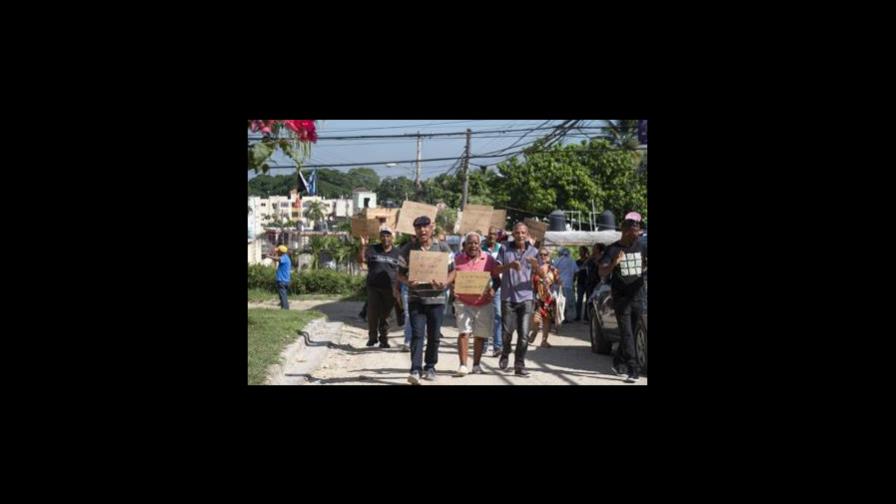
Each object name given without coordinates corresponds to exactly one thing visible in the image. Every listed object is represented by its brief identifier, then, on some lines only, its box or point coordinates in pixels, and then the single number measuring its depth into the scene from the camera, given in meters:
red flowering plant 8.08
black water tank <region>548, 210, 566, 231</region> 20.48
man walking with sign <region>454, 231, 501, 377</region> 8.45
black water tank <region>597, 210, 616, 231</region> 22.36
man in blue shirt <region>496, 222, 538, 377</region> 8.55
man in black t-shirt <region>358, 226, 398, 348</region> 9.75
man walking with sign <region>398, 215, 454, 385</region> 8.09
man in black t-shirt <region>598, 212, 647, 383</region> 8.18
